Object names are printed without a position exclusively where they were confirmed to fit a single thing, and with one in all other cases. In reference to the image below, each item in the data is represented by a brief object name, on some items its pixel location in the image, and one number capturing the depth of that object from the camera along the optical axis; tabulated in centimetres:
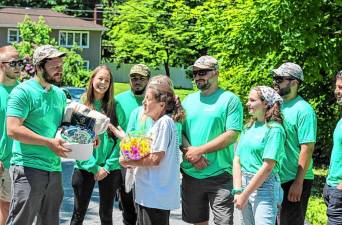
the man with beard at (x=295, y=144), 579
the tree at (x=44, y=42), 3259
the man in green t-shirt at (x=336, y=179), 537
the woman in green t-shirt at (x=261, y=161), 519
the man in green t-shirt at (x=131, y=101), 643
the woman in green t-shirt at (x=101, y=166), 617
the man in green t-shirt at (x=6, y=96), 602
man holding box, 505
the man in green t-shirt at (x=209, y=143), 594
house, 5050
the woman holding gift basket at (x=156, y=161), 500
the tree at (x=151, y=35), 4738
